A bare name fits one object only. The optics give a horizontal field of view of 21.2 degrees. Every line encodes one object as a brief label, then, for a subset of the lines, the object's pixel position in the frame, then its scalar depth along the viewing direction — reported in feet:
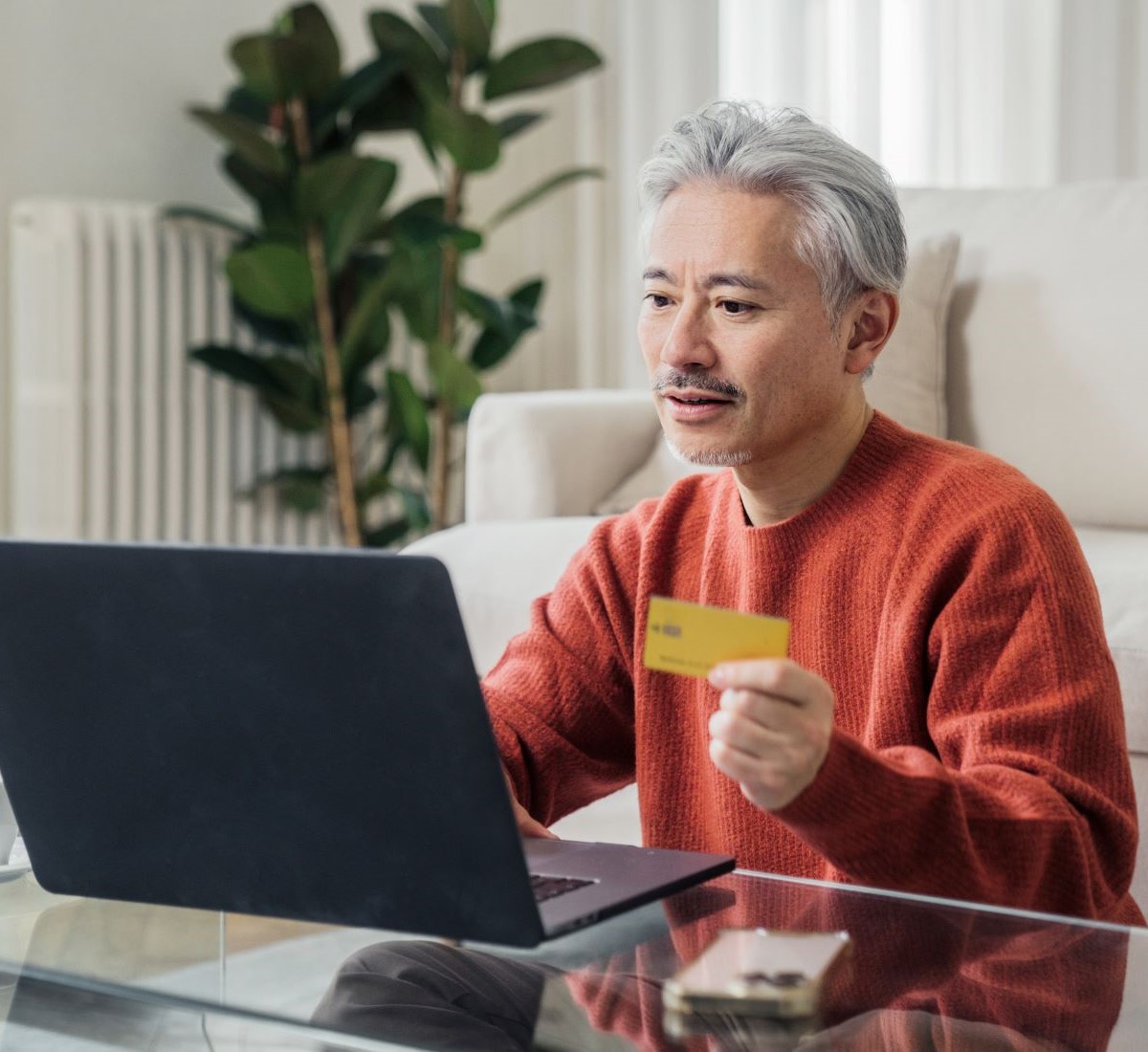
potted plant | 16.08
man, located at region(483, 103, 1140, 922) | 6.27
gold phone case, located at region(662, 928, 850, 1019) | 5.39
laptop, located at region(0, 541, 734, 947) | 5.49
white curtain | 16.48
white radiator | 16.32
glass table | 5.36
